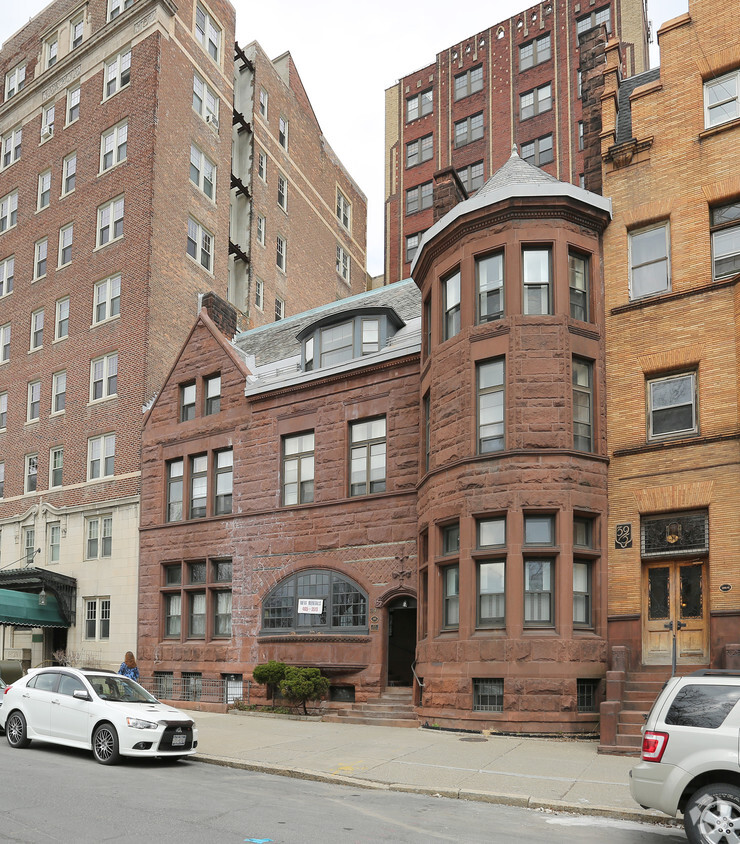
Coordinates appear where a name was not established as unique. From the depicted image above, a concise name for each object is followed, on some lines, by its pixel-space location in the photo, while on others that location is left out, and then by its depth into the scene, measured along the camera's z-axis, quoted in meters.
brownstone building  19.69
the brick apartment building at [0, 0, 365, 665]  32.97
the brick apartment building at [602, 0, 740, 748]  19.00
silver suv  9.48
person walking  21.28
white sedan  15.22
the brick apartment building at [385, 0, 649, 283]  49.53
